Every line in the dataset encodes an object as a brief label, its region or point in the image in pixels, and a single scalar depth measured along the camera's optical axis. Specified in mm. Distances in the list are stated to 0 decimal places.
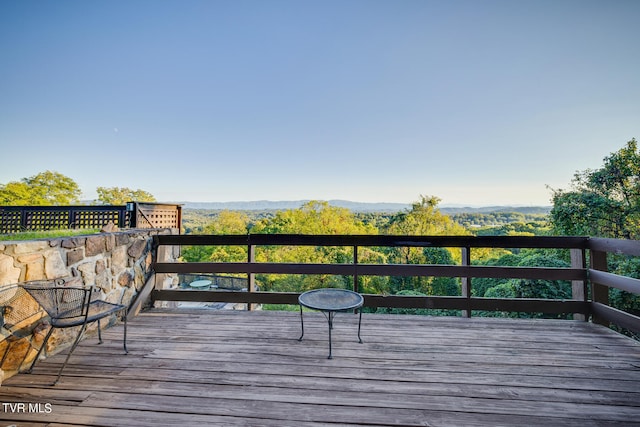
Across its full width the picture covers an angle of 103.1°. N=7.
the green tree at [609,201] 6887
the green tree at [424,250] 9923
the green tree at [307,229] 13203
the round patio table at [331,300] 2105
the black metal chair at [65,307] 1794
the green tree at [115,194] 19484
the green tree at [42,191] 12656
